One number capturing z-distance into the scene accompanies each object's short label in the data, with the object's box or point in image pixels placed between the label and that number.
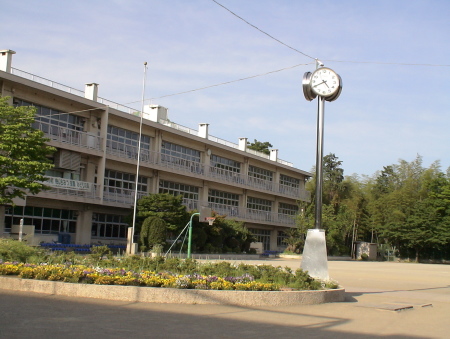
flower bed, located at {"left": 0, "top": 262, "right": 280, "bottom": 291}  11.68
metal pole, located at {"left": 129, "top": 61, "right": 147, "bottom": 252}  35.41
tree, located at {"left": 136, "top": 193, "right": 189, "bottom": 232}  37.04
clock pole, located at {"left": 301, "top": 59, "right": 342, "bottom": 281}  15.59
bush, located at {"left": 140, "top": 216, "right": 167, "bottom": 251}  35.56
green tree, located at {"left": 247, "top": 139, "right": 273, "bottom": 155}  88.88
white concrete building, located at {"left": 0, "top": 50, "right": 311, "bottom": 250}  34.53
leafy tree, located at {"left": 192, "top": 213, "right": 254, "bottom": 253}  39.62
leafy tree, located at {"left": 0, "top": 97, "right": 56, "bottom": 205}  25.84
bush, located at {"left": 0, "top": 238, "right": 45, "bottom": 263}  14.13
